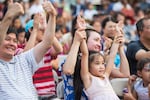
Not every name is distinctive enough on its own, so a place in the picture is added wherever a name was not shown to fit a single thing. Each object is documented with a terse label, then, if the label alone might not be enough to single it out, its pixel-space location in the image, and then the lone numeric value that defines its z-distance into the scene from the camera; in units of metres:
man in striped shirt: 6.65
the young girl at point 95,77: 7.45
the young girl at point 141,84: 8.17
